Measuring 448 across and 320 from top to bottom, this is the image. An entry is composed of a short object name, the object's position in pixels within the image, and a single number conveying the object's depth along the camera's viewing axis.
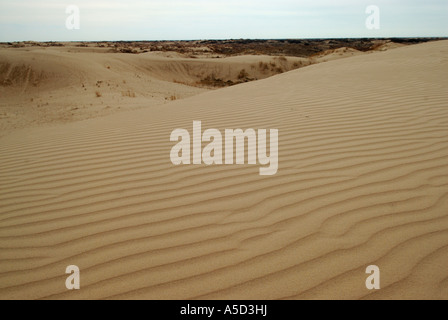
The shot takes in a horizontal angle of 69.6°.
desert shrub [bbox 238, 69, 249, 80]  21.47
